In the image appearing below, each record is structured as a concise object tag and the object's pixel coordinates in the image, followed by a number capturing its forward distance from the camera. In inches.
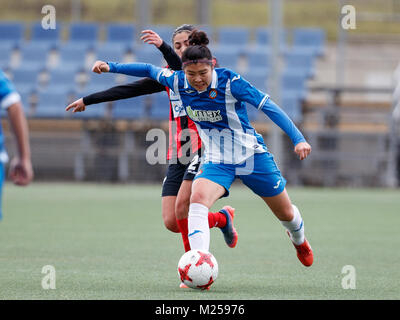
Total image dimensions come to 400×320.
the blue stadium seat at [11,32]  930.1
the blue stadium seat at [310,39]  898.7
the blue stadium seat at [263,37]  920.5
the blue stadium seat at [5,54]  877.2
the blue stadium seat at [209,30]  850.2
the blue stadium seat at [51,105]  779.8
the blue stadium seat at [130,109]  768.9
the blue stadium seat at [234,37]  912.3
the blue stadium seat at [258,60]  850.8
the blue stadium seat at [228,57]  833.4
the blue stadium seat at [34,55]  879.1
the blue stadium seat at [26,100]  792.3
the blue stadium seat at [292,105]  758.5
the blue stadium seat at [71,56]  868.6
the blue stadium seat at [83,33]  936.9
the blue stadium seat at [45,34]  932.0
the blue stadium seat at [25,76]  837.2
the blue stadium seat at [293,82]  812.0
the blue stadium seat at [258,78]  788.4
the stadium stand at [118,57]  784.3
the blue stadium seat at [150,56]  802.8
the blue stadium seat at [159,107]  764.6
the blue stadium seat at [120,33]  927.7
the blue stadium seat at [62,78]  831.7
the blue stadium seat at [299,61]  851.4
